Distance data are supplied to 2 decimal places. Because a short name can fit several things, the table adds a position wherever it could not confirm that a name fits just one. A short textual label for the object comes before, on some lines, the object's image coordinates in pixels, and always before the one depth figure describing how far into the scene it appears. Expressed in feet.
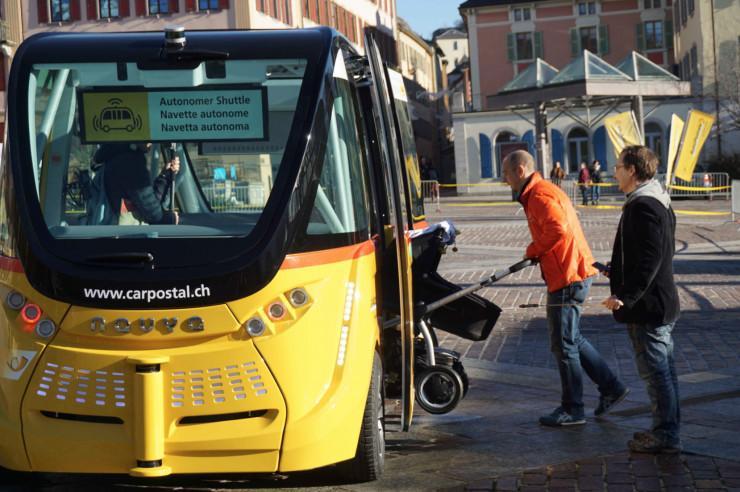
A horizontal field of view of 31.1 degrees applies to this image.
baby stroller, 26.45
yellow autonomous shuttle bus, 19.25
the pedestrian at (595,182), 148.83
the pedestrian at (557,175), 161.68
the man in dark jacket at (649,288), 23.58
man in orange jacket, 26.58
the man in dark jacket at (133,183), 21.07
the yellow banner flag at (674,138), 118.86
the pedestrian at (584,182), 149.48
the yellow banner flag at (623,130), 122.03
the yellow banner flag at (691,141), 119.55
